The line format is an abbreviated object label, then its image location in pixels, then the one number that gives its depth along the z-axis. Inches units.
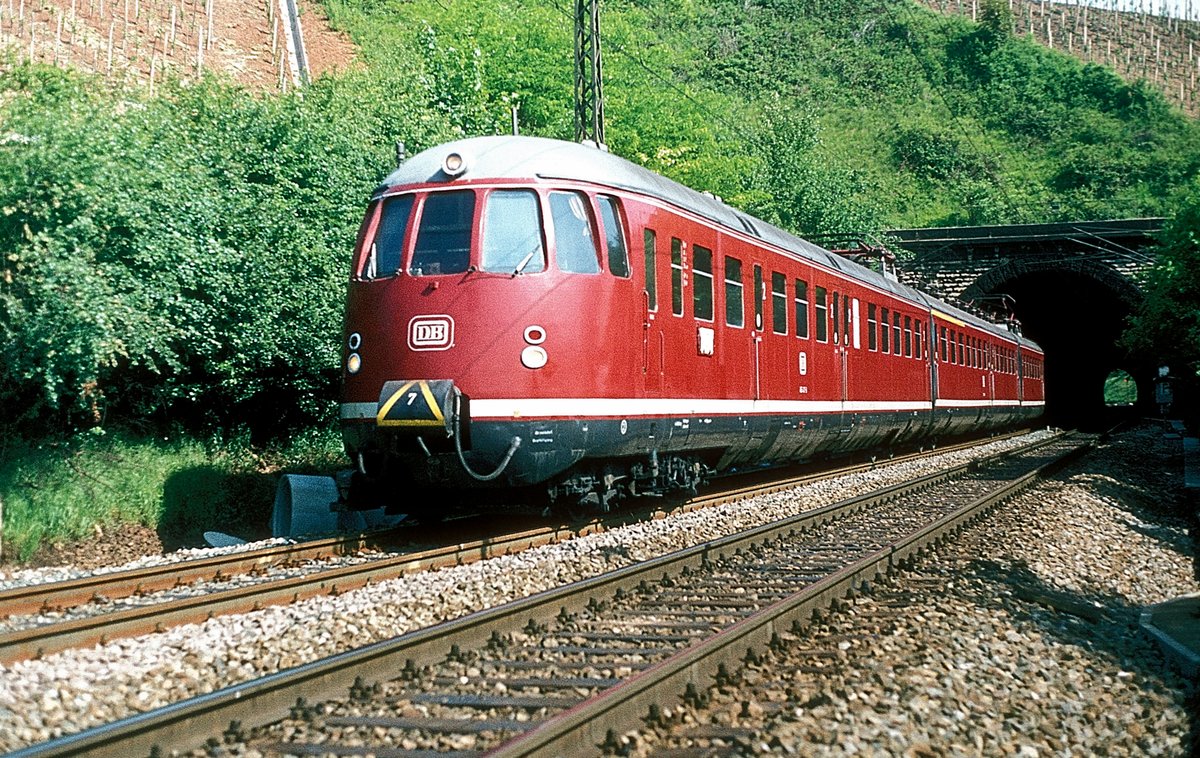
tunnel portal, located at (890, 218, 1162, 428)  1696.6
